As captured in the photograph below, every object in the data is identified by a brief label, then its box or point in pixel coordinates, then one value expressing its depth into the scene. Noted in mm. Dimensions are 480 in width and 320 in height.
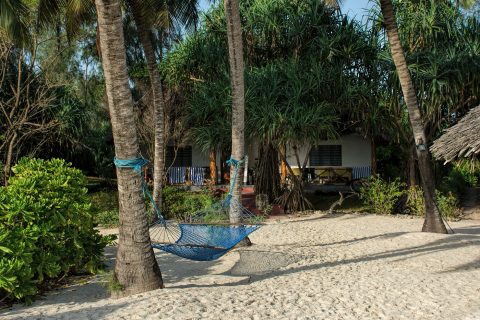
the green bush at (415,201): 14297
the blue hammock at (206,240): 6266
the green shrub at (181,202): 13906
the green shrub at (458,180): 16373
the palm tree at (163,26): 11438
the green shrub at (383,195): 14633
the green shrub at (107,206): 13086
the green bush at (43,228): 5297
